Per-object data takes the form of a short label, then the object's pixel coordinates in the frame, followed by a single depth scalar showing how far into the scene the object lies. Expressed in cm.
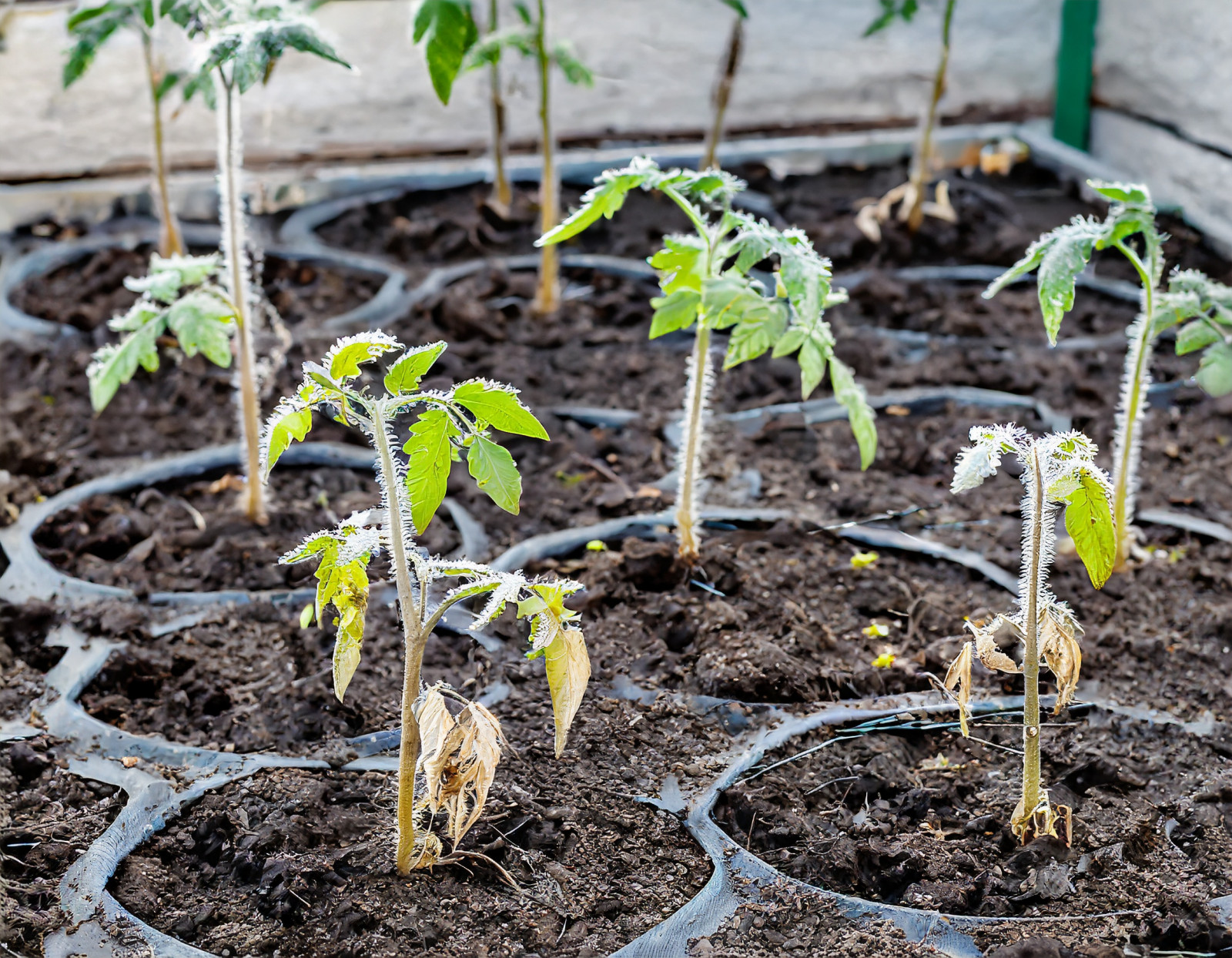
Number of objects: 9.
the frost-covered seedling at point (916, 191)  384
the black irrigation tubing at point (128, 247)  341
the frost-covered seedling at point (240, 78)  202
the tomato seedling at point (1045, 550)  157
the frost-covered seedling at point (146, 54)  282
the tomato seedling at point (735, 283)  183
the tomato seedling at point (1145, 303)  191
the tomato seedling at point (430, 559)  142
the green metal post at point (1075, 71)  482
